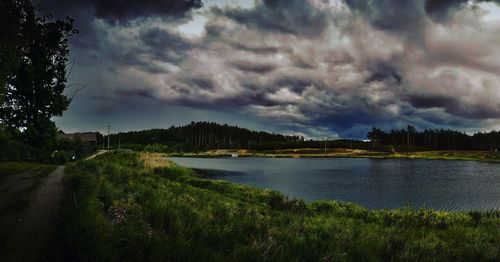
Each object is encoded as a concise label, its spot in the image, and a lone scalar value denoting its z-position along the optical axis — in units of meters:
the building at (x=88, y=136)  145.99
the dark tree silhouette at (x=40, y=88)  38.94
